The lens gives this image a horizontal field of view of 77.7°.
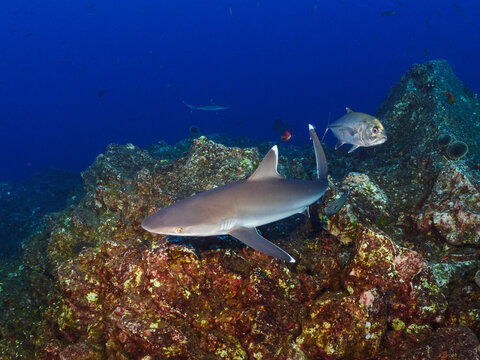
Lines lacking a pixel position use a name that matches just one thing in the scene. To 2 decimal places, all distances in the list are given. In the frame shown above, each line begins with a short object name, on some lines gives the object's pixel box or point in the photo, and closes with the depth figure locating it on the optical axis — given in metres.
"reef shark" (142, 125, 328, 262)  3.54
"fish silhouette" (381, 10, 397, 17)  22.45
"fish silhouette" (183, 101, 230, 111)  17.18
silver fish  6.17
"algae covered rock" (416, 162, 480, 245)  5.04
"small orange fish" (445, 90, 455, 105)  9.23
